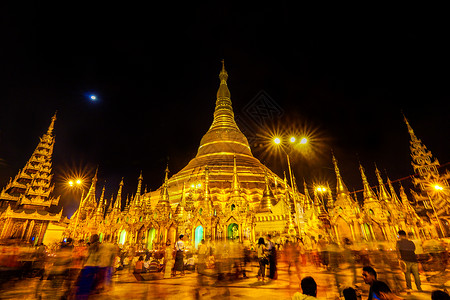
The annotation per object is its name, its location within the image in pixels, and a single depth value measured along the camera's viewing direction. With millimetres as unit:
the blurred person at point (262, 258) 7645
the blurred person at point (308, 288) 2872
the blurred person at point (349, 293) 3049
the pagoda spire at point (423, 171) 27797
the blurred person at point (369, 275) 3670
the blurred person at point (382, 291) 2788
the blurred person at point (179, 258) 9359
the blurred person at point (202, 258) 7199
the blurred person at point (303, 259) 11836
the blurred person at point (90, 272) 5066
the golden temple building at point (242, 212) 18109
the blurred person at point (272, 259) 7695
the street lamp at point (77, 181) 22231
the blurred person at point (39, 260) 9570
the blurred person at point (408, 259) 6273
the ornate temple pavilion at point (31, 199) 20797
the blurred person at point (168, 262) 9406
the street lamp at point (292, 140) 17516
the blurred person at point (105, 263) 5387
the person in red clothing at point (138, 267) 9409
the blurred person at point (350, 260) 6129
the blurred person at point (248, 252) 8438
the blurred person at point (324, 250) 7309
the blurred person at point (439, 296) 2469
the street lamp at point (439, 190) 23656
